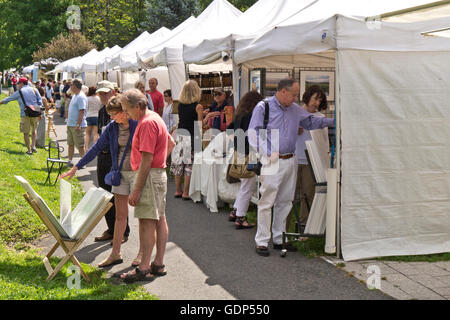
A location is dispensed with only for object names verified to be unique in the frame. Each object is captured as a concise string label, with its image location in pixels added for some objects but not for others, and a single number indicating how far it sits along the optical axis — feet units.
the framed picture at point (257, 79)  28.09
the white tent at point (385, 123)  19.45
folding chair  33.95
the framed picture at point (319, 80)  29.22
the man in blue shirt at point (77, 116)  40.75
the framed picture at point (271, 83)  28.50
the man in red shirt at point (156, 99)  45.08
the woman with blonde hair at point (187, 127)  30.60
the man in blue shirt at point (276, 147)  20.16
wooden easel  16.87
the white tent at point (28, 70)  213.17
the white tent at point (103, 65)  65.20
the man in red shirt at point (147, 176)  16.57
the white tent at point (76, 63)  94.68
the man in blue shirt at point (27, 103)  45.55
